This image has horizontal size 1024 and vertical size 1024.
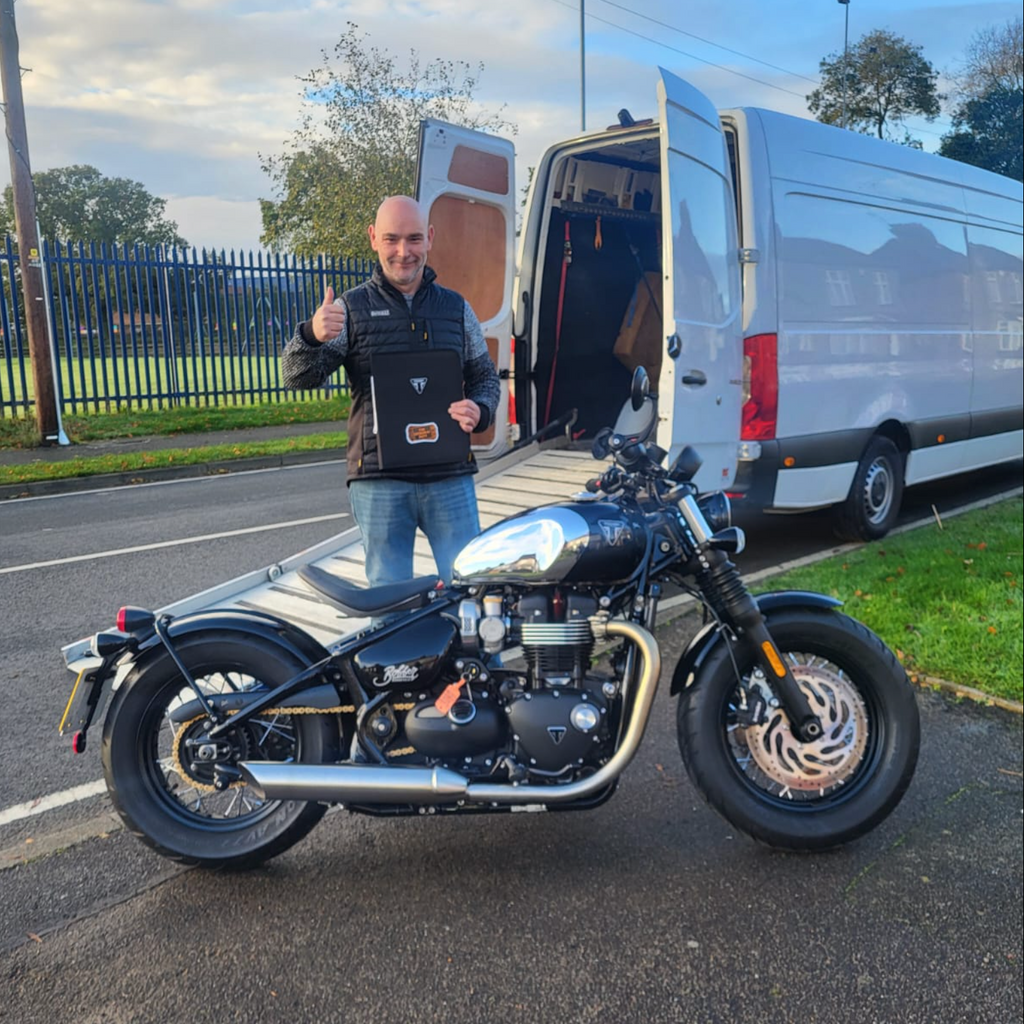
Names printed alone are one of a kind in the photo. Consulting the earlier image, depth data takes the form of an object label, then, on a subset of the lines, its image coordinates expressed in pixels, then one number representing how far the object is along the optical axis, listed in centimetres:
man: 316
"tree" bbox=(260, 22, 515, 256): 1908
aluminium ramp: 431
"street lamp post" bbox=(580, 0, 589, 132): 2478
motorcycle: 268
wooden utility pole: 1079
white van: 512
